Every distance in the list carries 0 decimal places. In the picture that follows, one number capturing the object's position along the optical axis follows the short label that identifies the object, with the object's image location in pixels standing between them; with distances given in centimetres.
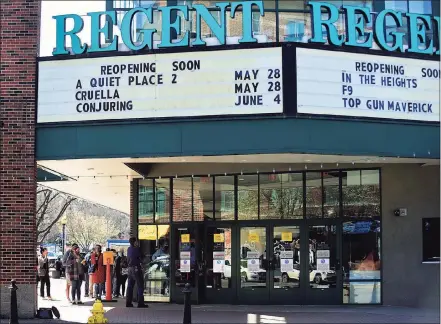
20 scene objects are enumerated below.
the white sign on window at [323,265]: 1683
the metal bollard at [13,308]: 1282
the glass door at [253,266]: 1706
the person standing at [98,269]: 1856
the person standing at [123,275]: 2119
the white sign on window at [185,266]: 1756
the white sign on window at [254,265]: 1714
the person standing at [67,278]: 1826
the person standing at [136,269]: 1648
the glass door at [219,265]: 1730
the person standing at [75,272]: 1794
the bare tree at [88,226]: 7225
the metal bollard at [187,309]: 1180
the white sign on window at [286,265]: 1698
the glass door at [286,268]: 1692
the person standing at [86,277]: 2133
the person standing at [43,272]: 2011
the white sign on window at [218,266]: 1742
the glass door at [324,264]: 1677
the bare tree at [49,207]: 3800
